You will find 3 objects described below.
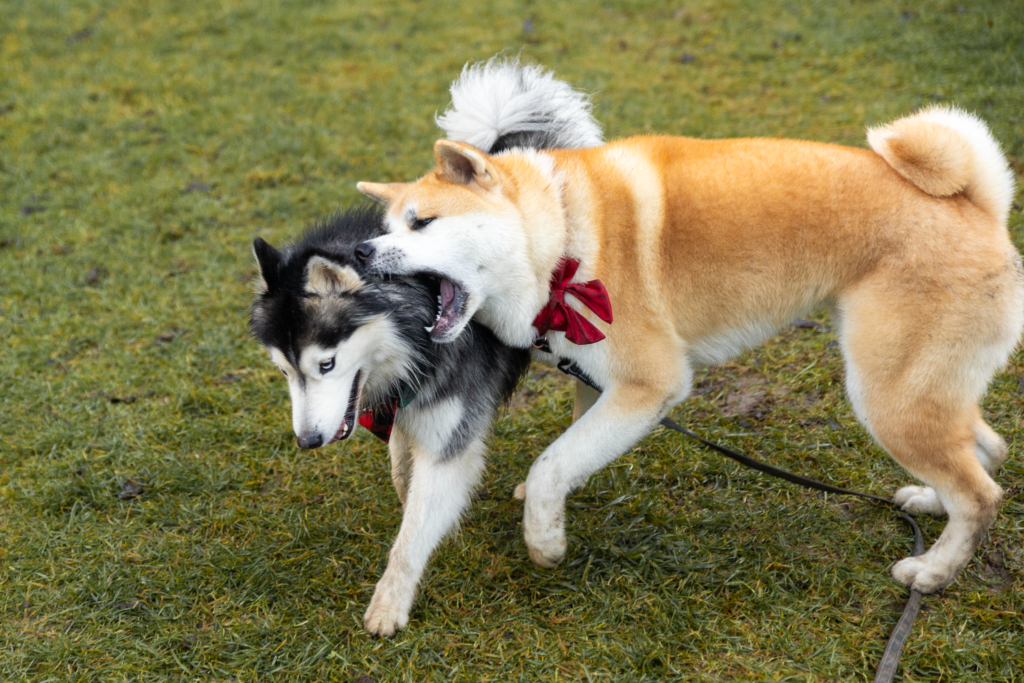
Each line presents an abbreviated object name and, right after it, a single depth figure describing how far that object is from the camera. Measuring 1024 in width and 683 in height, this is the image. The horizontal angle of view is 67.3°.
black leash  2.53
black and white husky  2.61
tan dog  2.56
